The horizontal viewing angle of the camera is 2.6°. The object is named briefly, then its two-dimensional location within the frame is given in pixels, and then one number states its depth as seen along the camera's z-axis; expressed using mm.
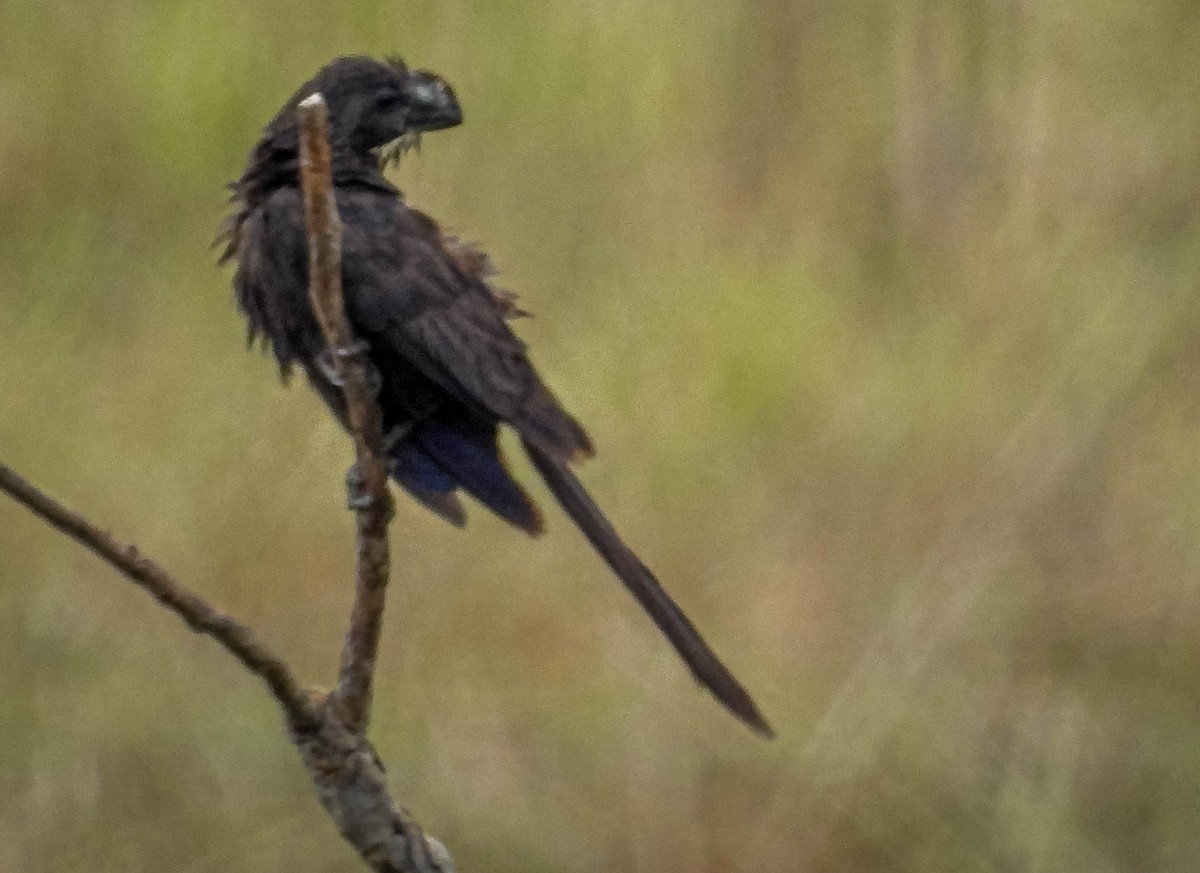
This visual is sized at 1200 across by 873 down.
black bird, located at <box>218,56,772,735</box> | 10336
